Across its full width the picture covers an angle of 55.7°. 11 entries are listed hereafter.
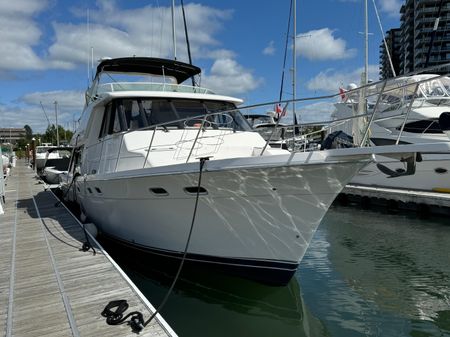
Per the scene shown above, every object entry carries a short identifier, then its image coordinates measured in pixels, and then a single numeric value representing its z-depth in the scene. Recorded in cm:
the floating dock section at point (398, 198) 1236
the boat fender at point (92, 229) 813
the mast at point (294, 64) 2738
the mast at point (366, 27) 1998
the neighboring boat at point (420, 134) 1344
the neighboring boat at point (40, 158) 3150
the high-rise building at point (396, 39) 8030
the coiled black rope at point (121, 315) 405
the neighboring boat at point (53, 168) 1952
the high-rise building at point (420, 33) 7056
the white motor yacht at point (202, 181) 507
